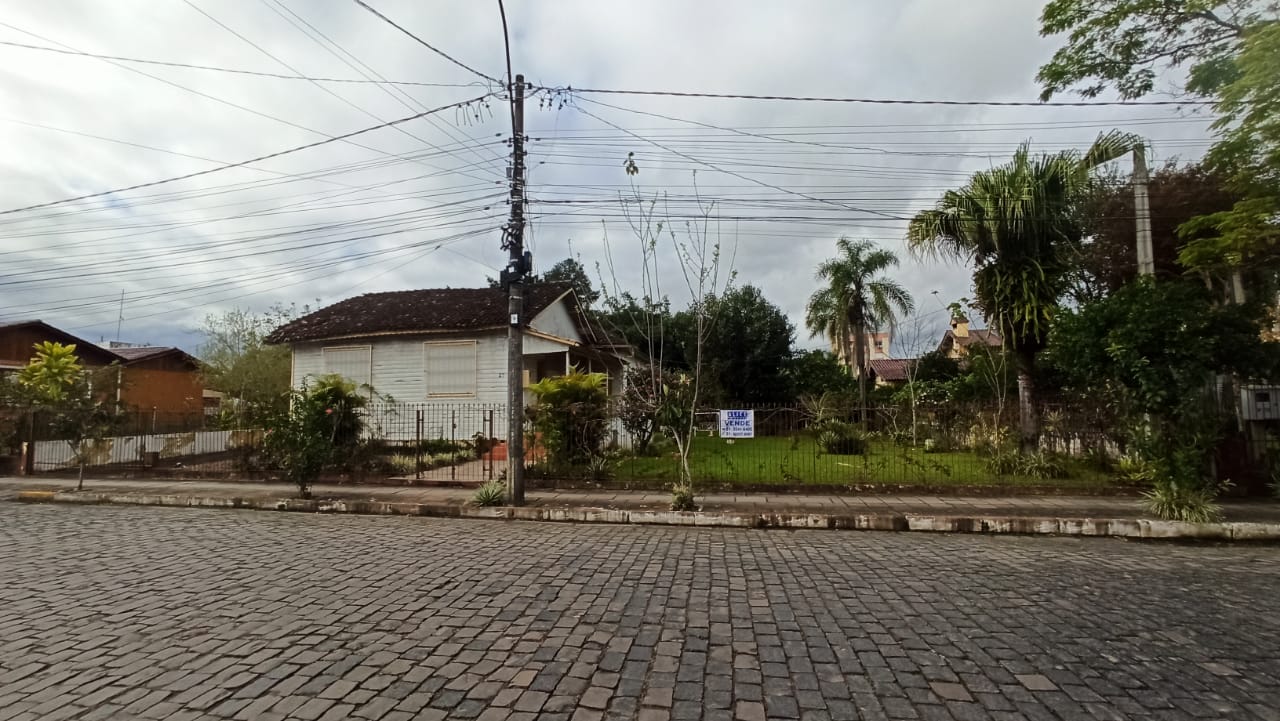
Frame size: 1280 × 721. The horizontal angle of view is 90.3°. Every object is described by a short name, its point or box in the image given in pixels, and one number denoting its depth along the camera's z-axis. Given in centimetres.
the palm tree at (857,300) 2423
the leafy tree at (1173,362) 916
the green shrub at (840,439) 1290
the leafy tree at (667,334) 2906
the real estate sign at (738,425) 1227
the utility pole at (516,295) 1098
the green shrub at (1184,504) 898
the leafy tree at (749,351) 3094
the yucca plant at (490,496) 1088
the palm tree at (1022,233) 1292
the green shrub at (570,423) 1278
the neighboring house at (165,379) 2531
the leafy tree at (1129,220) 1527
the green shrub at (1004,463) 1193
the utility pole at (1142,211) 1218
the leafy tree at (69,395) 1313
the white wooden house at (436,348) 1794
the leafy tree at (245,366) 2136
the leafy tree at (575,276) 4176
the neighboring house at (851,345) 2538
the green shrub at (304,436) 1164
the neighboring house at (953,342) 3150
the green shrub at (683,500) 1029
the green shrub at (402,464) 1375
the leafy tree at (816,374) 3081
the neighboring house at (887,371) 3966
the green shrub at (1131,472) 1115
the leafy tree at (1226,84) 821
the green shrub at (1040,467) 1191
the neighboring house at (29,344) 2383
